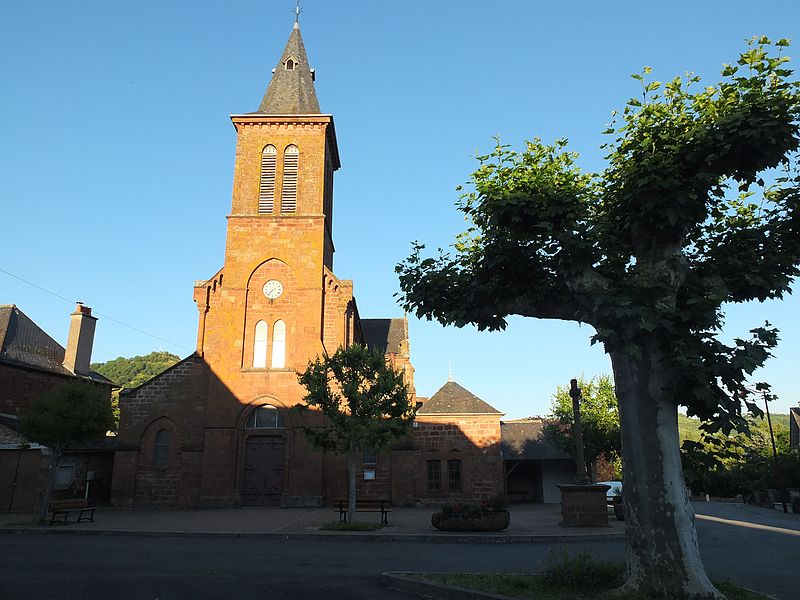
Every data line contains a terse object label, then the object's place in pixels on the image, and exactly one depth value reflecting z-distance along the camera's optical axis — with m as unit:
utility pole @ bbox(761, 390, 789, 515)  32.21
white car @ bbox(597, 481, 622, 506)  24.68
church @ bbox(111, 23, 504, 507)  26.58
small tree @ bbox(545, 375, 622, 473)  32.34
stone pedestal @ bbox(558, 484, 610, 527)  18.03
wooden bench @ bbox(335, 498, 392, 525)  19.42
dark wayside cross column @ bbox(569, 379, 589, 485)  18.88
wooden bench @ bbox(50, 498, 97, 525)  19.34
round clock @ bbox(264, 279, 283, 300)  29.09
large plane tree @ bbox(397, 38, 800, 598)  7.67
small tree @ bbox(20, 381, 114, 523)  20.27
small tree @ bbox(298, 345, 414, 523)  19.62
